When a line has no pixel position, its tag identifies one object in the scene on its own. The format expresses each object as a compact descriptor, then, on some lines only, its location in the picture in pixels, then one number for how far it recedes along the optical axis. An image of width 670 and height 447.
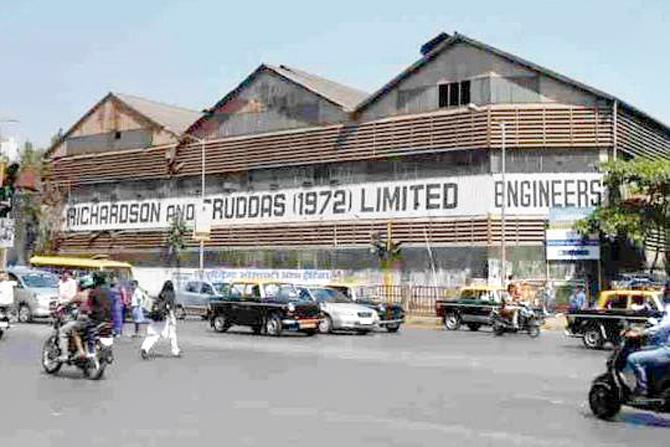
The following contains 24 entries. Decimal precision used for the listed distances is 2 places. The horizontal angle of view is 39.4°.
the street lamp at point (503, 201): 40.94
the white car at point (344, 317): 29.14
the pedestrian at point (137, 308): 26.62
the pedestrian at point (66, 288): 24.55
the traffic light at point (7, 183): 18.50
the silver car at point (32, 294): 30.31
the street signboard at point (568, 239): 41.44
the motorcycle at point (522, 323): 30.78
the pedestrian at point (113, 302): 15.23
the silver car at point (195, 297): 37.75
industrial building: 42.78
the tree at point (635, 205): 38.62
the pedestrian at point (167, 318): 18.97
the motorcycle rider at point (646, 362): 10.84
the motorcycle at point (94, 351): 14.96
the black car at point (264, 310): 27.25
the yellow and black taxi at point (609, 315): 24.17
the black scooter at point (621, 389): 10.84
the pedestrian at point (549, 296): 41.10
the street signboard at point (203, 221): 49.09
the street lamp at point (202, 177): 50.78
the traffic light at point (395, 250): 45.59
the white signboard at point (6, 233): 23.91
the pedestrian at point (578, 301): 33.62
